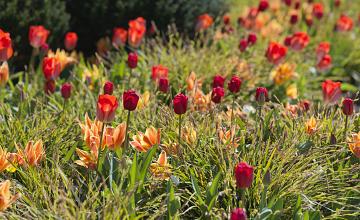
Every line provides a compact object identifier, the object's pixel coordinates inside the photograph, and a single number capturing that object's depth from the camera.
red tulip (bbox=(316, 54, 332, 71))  4.51
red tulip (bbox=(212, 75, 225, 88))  3.33
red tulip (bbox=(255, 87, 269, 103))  3.03
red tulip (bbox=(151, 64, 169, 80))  3.84
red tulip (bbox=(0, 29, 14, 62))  3.30
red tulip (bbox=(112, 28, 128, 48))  4.49
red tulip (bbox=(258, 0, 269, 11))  5.10
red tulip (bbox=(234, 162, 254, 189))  2.39
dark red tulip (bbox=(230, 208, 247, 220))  2.21
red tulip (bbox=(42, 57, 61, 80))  3.49
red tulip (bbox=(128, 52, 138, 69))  3.66
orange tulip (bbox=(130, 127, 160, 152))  2.93
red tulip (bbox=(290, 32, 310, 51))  4.57
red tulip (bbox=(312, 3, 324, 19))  5.41
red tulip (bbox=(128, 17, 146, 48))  4.26
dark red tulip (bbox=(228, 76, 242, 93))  3.11
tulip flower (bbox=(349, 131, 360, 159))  2.91
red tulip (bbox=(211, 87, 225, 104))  3.16
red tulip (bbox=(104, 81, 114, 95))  3.17
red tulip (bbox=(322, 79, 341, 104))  3.45
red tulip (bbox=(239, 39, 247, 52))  4.34
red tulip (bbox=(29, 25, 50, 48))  3.87
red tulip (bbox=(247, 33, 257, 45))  4.46
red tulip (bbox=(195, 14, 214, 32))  4.89
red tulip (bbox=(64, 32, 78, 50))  4.32
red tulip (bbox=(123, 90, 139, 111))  2.69
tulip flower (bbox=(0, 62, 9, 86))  3.50
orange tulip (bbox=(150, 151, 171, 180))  2.85
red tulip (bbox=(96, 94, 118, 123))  2.68
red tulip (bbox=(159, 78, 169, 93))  3.40
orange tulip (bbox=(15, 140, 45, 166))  2.75
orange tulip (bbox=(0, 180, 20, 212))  2.37
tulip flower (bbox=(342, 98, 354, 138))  2.97
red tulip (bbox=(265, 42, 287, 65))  4.24
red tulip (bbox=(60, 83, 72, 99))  3.37
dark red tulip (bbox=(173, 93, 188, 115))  2.75
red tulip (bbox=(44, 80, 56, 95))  3.61
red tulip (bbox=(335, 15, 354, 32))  5.42
